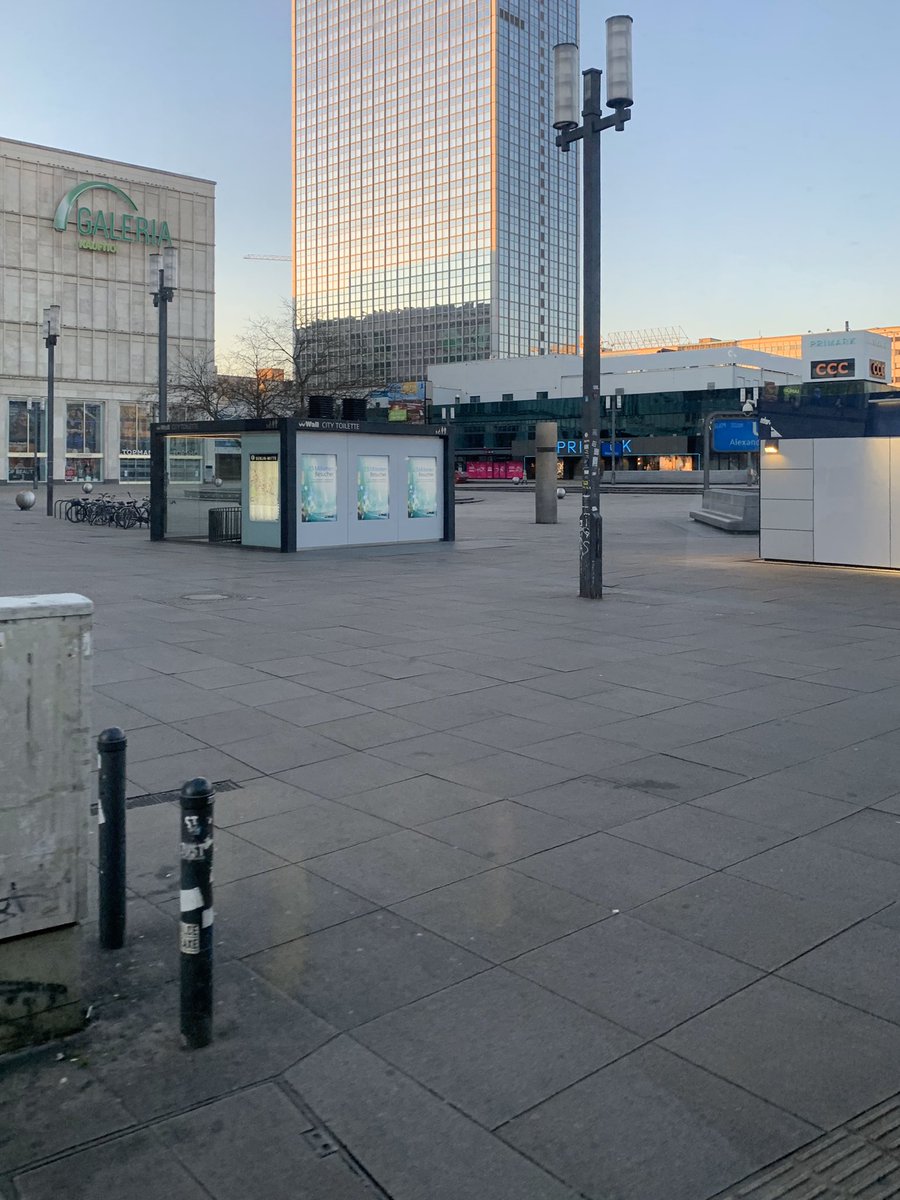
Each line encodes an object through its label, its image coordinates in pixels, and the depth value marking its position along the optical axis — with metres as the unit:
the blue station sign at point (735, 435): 37.50
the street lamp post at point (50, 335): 37.34
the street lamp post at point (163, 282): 28.70
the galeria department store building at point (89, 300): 85.06
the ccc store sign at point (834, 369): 93.88
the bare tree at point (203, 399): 45.81
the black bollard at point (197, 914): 3.62
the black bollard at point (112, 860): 4.36
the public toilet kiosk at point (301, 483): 23.41
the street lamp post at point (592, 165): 14.40
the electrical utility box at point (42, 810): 3.64
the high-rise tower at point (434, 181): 171.12
